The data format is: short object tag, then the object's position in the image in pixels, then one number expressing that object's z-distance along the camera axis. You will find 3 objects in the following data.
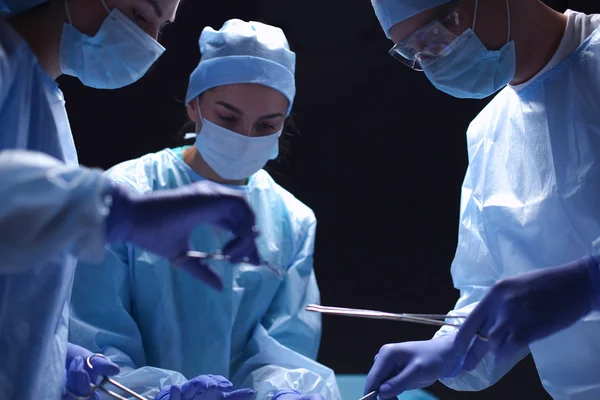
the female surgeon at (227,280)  1.66
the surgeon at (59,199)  0.86
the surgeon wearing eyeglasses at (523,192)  1.27
